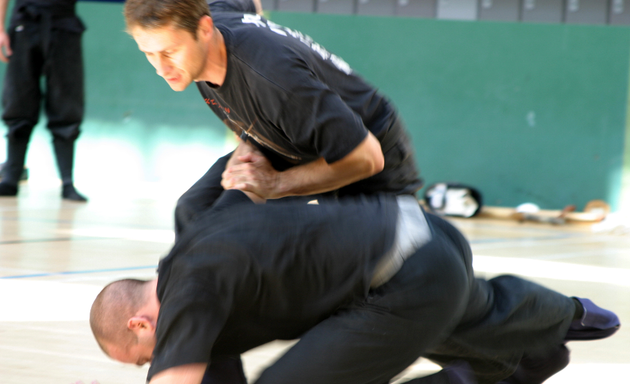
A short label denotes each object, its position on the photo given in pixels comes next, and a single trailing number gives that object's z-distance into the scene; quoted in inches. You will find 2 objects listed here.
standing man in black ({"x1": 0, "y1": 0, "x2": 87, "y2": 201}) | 552.5
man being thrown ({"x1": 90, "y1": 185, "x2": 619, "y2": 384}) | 300.0
